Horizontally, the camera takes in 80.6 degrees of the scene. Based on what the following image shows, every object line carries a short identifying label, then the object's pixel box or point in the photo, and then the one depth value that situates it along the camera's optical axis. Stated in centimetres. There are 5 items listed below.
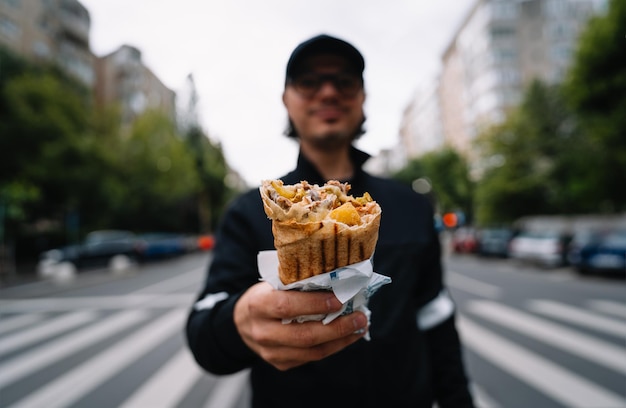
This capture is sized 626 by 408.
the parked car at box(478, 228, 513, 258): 1947
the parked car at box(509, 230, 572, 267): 1525
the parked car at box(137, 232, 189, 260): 2162
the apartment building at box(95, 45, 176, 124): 3206
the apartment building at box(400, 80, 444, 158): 6525
